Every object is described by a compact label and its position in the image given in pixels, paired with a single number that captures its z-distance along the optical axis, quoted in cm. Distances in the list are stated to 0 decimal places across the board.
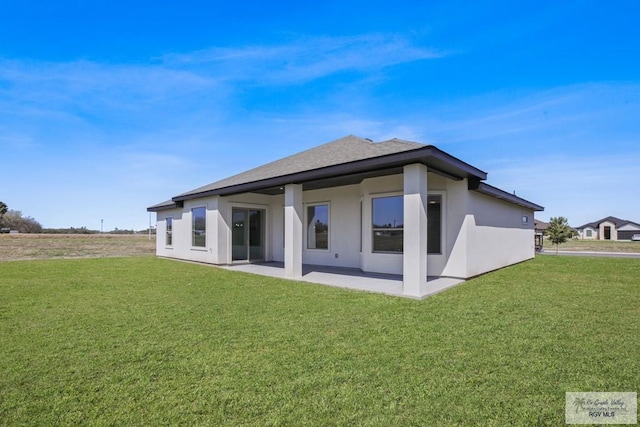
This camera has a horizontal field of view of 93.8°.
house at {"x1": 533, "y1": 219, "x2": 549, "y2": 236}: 3360
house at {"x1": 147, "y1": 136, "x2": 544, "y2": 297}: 702
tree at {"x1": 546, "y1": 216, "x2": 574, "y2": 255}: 2286
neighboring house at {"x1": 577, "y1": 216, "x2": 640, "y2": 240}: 5341
